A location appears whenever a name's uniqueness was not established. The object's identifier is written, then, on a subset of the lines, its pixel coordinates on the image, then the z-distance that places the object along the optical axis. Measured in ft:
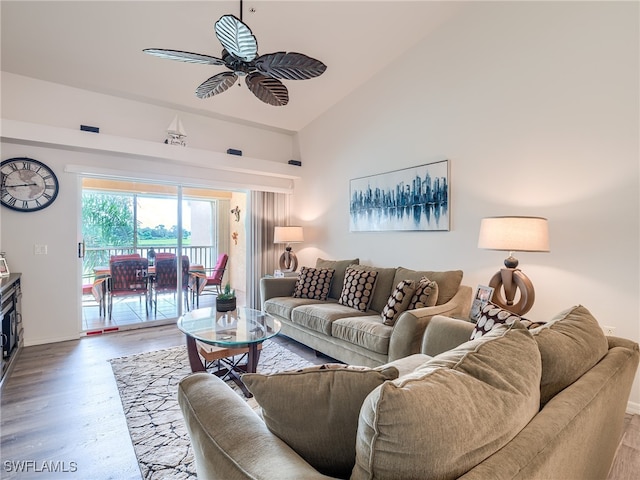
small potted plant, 9.98
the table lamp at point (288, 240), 16.42
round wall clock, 11.59
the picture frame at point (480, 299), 9.08
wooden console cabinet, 9.00
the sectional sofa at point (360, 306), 8.74
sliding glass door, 13.66
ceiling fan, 6.68
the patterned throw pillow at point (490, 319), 5.80
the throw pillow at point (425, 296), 9.38
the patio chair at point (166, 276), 15.03
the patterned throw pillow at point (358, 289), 11.44
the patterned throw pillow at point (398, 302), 9.48
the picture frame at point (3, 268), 10.50
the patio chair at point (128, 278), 13.97
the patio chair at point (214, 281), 16.17
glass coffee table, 8.04
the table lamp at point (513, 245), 8.04
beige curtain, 17.40
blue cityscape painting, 11.50
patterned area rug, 5.99
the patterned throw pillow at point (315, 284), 13.05
